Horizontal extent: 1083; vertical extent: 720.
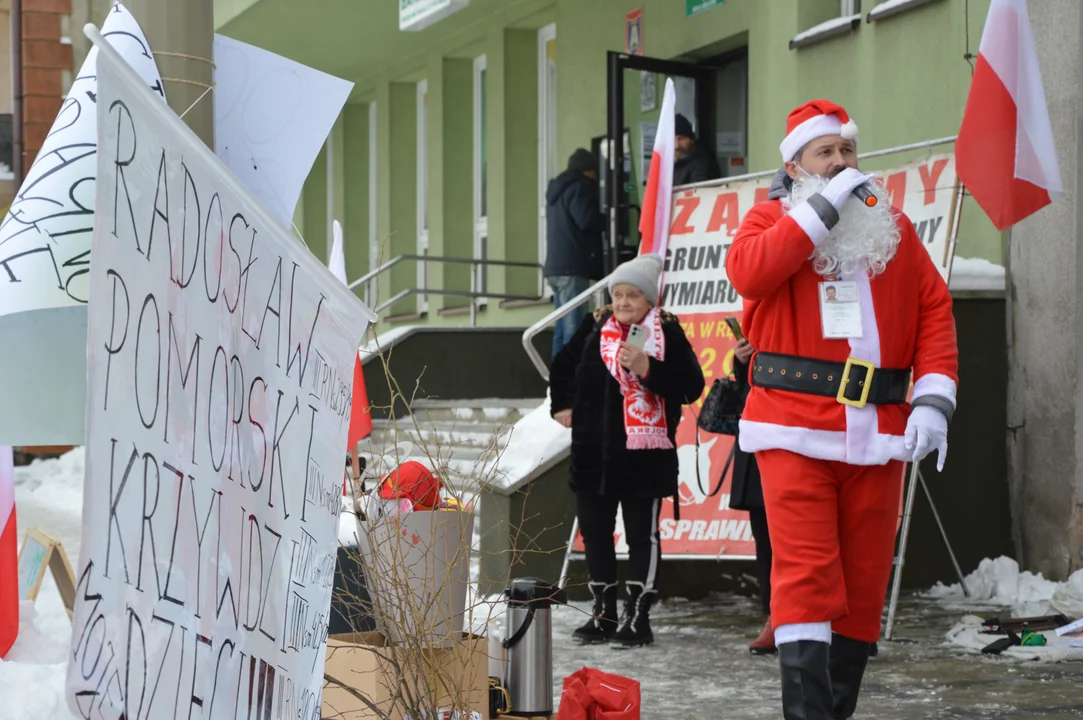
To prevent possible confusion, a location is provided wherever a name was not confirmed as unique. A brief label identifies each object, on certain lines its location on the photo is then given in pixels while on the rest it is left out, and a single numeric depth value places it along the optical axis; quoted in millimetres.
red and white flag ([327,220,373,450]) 6968
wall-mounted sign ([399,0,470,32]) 11930
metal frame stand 6207
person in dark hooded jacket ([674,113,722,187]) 10078
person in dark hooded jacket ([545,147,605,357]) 11727
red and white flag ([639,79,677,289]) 7969
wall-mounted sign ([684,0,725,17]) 11591
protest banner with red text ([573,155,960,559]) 6699
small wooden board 6301
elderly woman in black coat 6145
